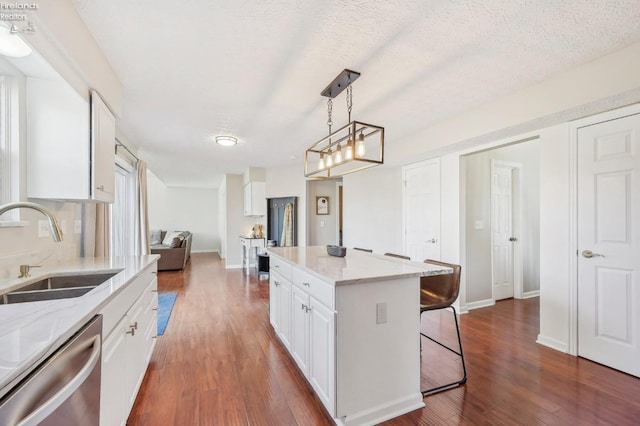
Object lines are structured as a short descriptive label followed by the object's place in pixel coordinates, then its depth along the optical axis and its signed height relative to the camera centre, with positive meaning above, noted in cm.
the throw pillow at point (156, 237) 761 -66
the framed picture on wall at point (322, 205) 646 +21
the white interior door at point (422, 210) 388 +5
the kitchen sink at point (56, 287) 136 -42
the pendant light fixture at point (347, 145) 212 +57
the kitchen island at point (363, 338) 158 -78
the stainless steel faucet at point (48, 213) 127 +0
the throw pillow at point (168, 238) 723 -67
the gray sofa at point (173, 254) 637 -94
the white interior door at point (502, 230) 399 -25
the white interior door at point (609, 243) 214 -25
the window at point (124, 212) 408 +3
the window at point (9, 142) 166 +45
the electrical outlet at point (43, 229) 188 -10
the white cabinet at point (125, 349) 125 -77
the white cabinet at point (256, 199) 629 +35
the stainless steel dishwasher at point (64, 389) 66 -50
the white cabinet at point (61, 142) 178 +49
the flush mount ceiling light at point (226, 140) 399 +111
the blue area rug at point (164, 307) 312 -128
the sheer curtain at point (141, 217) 443 -5
